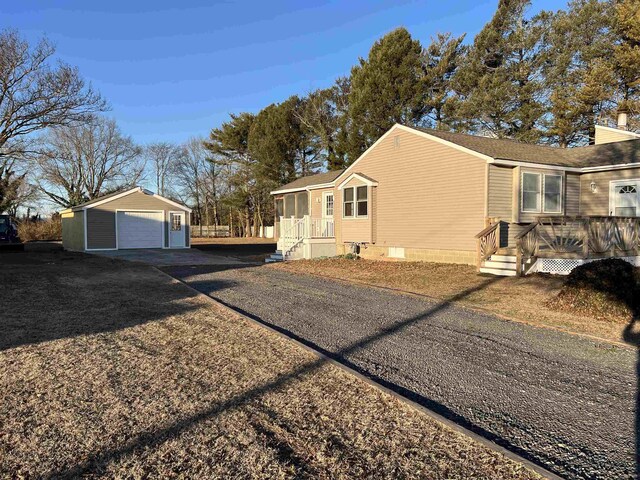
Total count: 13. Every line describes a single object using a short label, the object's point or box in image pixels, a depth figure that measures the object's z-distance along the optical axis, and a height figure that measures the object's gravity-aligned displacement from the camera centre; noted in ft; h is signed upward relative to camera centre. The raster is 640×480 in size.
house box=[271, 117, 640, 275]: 36.32 +2.46
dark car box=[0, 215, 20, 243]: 86.11 -1.10
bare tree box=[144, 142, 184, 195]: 171.83 +26.67
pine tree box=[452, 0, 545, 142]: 87.15 +30.65
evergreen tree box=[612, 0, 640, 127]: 69.82 +28.67
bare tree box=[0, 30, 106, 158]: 60.54 +18.83
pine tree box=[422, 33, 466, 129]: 95.30 +34.50
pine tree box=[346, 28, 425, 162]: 94.22 +30.60
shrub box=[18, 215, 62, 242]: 123.34 -1.29
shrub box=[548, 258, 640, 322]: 22.08 -3.65
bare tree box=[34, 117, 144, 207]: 134.21 +19.59
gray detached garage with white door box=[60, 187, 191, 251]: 76.54 +0.47
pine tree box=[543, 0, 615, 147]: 76.82 +29.61
